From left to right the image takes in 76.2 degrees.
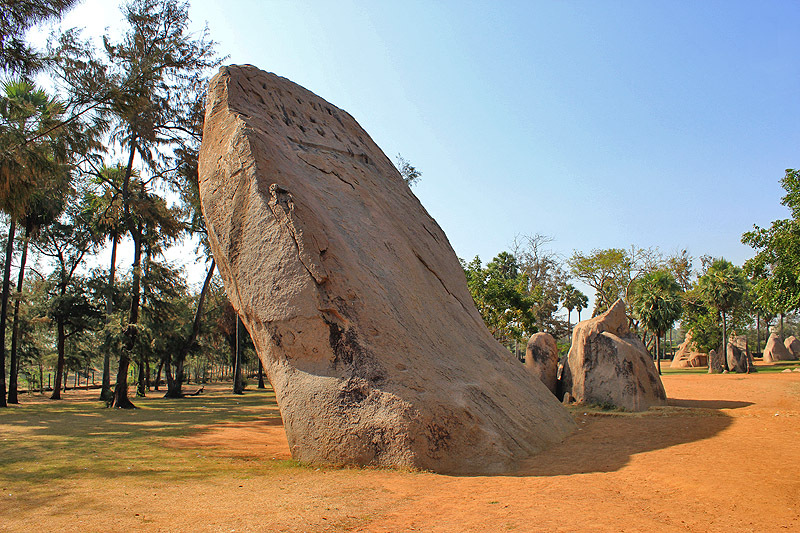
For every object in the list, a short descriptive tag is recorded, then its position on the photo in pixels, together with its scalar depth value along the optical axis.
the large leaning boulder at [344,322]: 6.50
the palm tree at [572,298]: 56.46
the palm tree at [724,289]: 36.72
